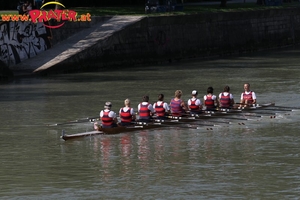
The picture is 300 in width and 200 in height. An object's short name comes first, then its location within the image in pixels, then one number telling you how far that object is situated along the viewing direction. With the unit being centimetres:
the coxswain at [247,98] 3844
